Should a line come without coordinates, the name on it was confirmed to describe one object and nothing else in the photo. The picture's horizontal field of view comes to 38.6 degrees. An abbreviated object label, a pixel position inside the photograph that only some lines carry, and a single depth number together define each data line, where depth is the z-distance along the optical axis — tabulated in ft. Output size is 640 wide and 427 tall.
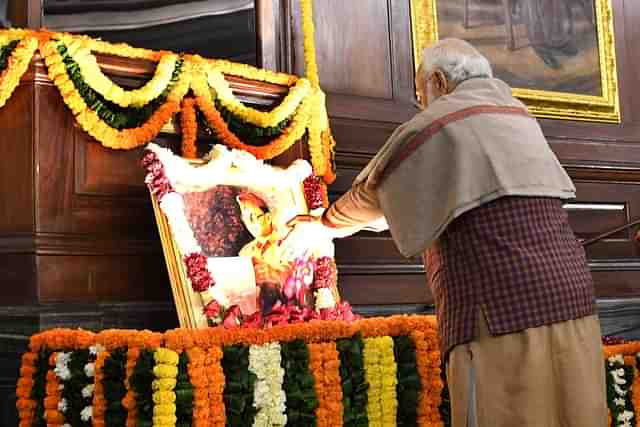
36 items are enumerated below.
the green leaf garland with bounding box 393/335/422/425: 9.07
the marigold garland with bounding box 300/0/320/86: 12.92
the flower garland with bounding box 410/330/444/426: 9.13
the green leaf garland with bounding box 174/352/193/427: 7.93
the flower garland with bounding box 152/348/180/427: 7.80
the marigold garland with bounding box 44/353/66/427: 8.73
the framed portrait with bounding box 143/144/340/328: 10.02
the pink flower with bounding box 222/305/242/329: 9.66
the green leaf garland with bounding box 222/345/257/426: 8.20
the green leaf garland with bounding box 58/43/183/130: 10.31
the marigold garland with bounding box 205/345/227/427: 8.08
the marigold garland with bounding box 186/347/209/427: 7.97
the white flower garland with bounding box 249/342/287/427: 8.34
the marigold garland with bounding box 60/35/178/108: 10.33
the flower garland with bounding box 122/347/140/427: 8.02
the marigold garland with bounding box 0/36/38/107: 10.04
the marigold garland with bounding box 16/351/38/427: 9.07
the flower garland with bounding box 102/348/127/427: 8.23
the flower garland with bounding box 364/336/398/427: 8.91
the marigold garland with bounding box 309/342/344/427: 8.61
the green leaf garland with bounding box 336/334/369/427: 8.77
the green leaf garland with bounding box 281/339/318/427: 8.48
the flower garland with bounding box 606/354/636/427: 10.08
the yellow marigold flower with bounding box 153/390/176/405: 7.81
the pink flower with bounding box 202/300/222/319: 9.82
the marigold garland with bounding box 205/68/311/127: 11.39
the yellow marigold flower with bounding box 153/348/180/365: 7.93
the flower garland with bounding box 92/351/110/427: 8.32
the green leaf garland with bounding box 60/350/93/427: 8.61
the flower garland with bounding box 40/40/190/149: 10.22
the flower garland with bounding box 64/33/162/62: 10.54
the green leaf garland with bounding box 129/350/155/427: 7.93
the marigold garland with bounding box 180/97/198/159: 11.05
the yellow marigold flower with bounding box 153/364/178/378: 7.86
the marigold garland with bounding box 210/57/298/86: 11.57
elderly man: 7.66
